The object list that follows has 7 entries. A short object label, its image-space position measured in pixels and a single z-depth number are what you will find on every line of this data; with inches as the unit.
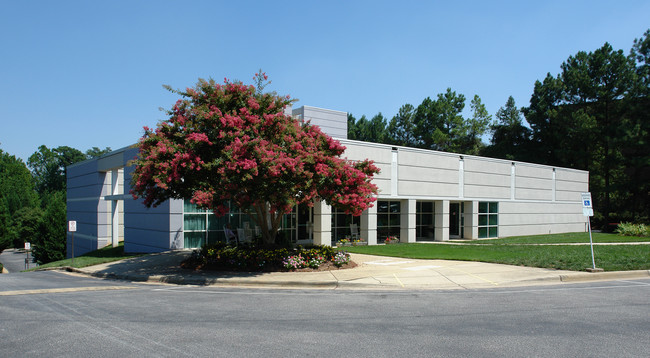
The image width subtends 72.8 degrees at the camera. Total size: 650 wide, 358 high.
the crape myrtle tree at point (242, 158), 483.5
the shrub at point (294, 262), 541.3
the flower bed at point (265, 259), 551.5
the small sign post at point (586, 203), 553.1
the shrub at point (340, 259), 570.6
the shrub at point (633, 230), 1154.7
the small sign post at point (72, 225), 779.8
